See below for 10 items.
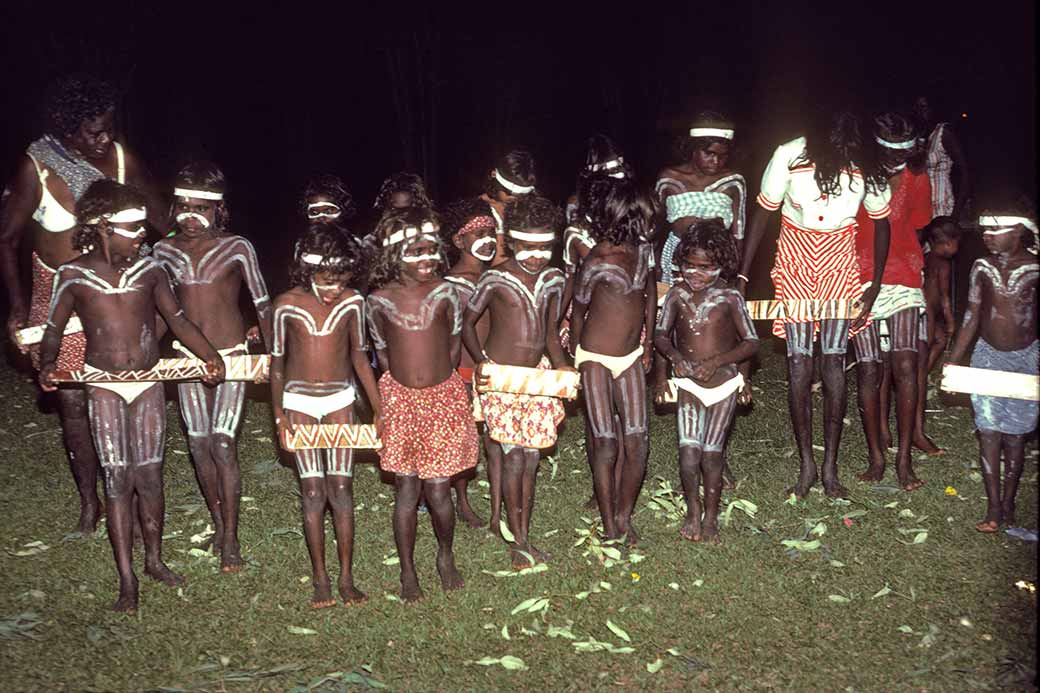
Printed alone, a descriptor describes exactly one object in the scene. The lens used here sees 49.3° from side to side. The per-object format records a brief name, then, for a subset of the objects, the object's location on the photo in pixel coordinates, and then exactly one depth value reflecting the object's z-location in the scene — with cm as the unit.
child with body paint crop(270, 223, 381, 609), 605
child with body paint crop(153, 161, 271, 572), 653
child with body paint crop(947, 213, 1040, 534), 680
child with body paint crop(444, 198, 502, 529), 698
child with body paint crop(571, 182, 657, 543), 662
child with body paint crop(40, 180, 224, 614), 603
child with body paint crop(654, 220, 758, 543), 680
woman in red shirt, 773
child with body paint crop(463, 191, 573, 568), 651
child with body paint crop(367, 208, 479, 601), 610
